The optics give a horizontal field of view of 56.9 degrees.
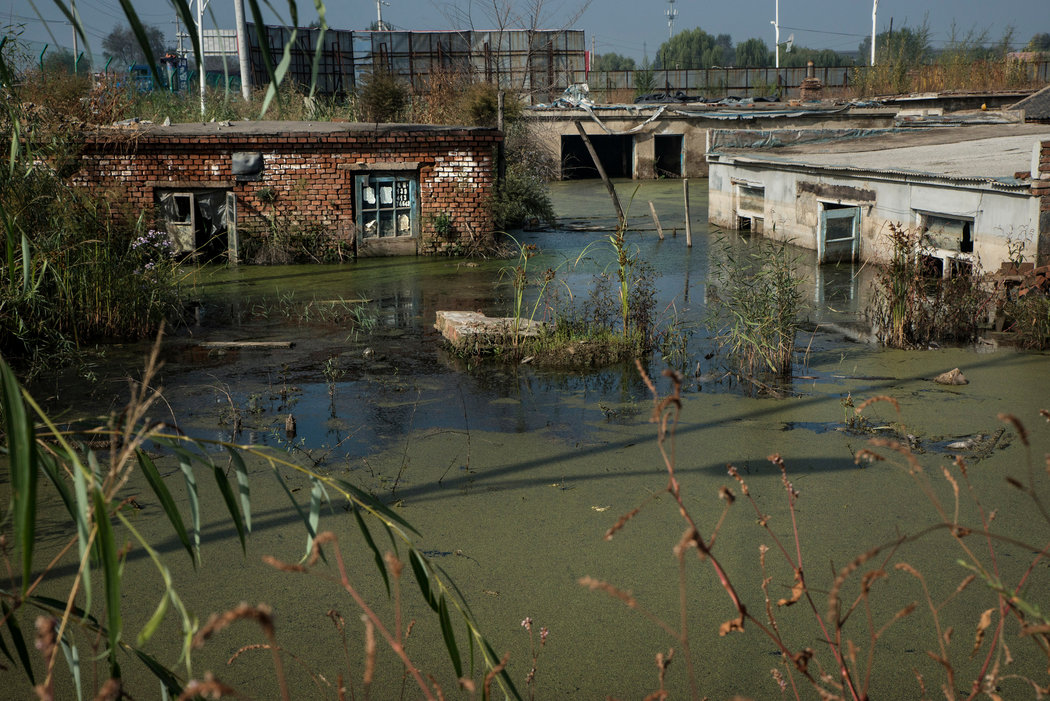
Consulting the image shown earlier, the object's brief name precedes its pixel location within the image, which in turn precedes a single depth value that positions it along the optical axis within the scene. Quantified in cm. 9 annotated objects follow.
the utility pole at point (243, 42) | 1998
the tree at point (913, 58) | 3124
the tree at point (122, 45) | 7550
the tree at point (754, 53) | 8725
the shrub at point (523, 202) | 1752
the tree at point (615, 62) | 10662
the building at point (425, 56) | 3350
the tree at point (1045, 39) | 9297
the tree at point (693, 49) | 9088
